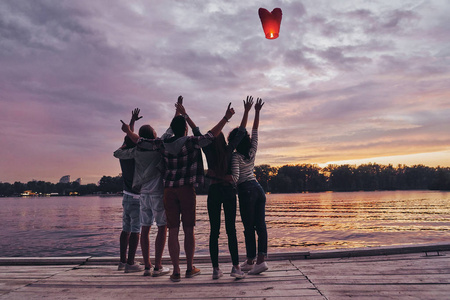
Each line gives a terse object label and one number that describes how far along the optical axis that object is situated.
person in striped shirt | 4.79
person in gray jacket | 4.75
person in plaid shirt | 4.40
